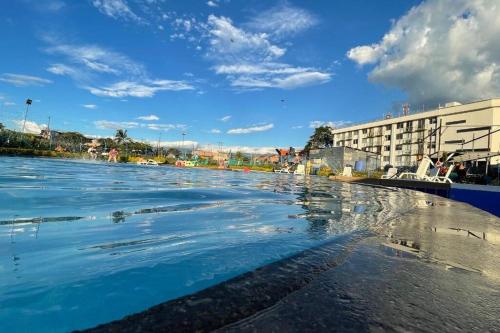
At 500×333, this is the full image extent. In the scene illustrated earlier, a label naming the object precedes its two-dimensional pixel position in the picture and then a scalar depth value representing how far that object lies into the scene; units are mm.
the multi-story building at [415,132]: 41219
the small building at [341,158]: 44062
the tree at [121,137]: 80812
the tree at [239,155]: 72250
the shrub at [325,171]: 37031
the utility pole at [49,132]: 67094
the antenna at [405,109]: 58025
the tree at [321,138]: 75312
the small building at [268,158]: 74562
